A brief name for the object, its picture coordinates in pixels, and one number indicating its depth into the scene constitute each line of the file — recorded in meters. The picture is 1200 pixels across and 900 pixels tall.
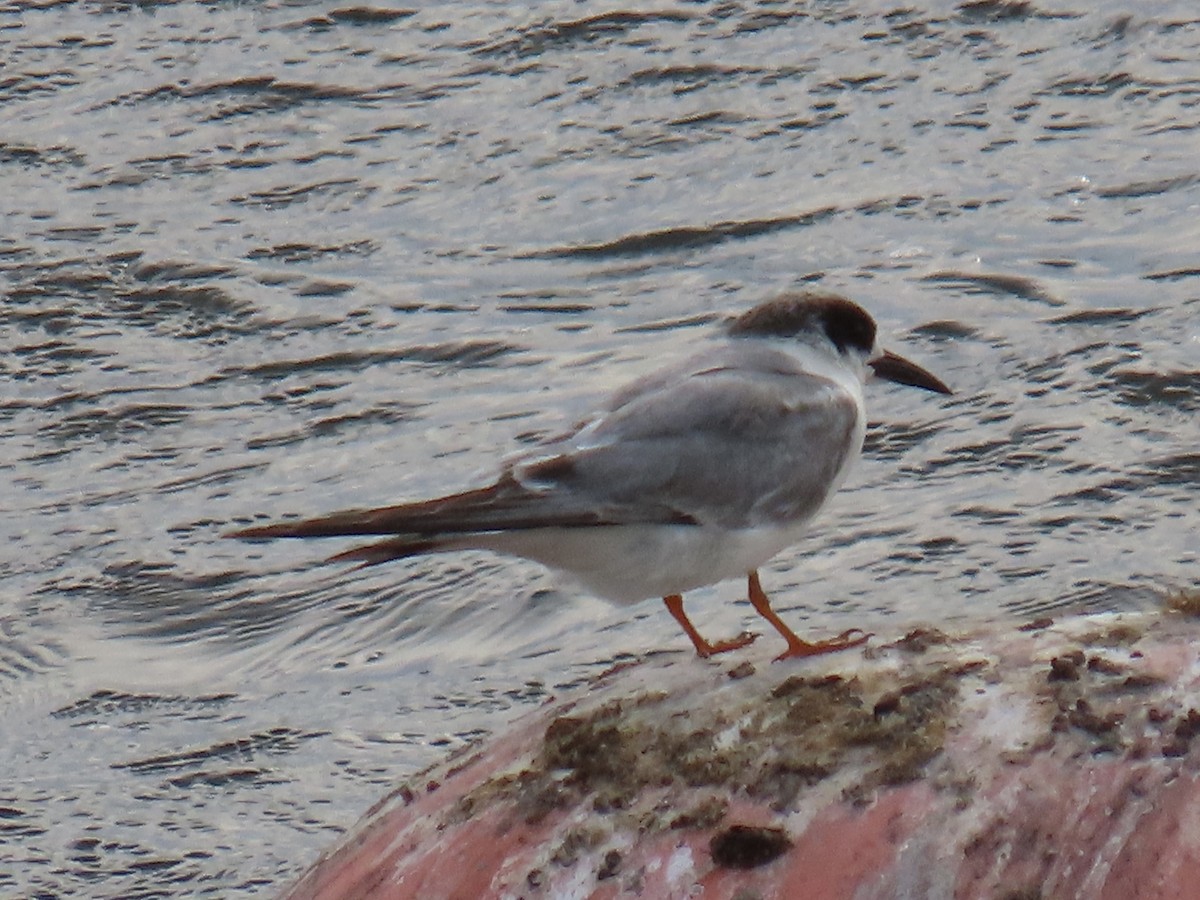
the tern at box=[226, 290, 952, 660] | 8.66
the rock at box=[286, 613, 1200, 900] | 6.61
